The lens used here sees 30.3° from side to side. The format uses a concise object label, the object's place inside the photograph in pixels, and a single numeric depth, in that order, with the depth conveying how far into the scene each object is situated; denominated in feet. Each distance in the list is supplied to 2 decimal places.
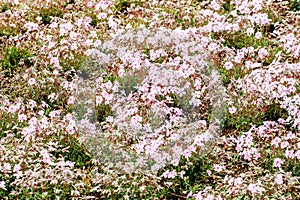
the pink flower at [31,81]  19.03
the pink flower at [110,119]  17.30
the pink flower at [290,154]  15.72
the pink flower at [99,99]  18.27
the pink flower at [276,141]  16.07
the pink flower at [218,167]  16.13
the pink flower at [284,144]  15.94
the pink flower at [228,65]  19.13
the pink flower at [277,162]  15.70
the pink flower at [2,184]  15.28
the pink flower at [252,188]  14.66
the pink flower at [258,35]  20.68
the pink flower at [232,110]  17.62
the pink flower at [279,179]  14.79
